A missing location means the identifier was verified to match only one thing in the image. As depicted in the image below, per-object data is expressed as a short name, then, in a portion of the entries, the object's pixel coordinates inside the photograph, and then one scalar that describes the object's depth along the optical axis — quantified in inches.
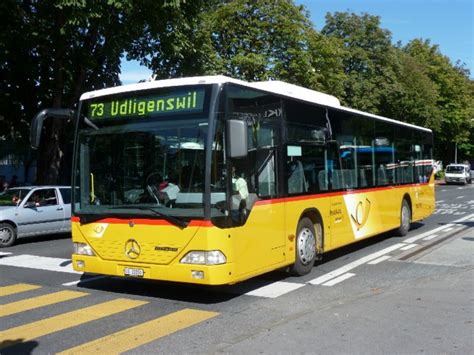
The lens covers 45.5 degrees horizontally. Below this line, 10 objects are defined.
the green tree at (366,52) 1756.9
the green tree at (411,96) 1850.4
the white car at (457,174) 2003.0
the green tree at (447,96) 2357.3
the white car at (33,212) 550.3
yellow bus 274.8
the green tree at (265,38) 1087.6
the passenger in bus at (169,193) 282.5
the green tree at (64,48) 710.5
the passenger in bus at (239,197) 280.2
